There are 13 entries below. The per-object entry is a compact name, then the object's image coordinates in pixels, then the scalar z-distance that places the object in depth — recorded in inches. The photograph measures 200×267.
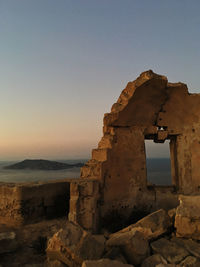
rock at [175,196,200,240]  130.9
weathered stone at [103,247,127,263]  114.3
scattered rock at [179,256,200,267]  111.5
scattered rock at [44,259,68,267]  114.8
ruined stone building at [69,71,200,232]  238.4
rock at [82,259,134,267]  98.7
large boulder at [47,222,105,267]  114.7
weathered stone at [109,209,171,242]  137.2
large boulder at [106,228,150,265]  118.4
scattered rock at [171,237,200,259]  120.2
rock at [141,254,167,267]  113.0
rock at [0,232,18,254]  139.2
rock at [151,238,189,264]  118.1
